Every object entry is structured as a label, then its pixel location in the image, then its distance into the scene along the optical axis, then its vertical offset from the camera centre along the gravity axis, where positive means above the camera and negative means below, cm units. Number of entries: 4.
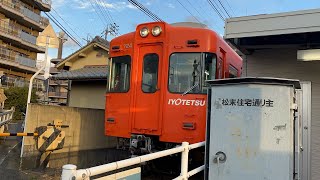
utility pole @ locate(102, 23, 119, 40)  2885 +842
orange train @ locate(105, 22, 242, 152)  511 +45
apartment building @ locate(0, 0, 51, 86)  3256 +863
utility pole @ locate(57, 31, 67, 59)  4606 +889
